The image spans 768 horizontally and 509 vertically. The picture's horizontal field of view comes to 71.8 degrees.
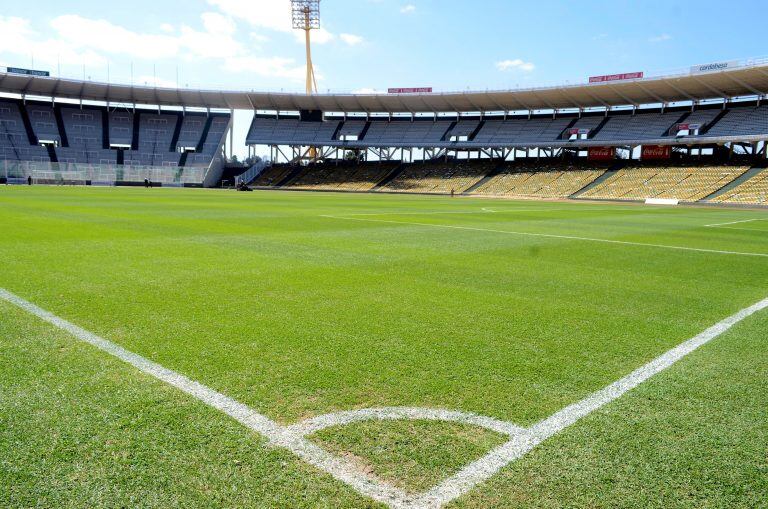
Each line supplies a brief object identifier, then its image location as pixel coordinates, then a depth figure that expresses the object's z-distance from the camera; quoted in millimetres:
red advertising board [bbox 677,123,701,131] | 54062
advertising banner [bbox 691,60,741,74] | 47775
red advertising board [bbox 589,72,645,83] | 54056
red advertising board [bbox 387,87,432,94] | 67688
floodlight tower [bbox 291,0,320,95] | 79000
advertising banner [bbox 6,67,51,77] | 64438
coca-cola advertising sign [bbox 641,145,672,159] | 56447
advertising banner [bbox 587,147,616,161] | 60312
